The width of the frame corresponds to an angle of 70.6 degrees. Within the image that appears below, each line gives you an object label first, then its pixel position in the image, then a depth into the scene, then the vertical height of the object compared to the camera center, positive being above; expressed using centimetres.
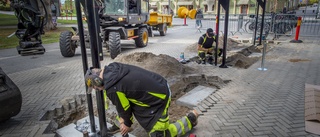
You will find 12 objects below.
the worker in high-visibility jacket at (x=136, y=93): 247 -74
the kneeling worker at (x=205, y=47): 777 -75
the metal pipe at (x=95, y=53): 272 -31
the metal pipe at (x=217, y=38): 728 -57
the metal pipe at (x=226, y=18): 677 +20
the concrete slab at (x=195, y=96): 442 -145
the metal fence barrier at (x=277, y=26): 1411 -12
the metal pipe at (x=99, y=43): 298 -19
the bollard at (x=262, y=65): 693 -127
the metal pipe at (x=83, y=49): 278 -27
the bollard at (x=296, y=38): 1189 -81
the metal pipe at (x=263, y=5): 1069 +89
